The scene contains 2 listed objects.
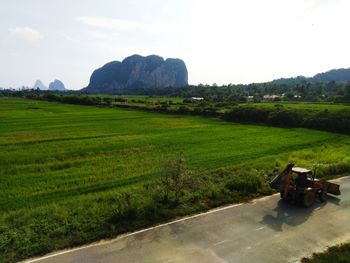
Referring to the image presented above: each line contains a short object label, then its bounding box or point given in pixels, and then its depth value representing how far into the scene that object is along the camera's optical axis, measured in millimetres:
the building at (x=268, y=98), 118362
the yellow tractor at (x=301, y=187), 16156
